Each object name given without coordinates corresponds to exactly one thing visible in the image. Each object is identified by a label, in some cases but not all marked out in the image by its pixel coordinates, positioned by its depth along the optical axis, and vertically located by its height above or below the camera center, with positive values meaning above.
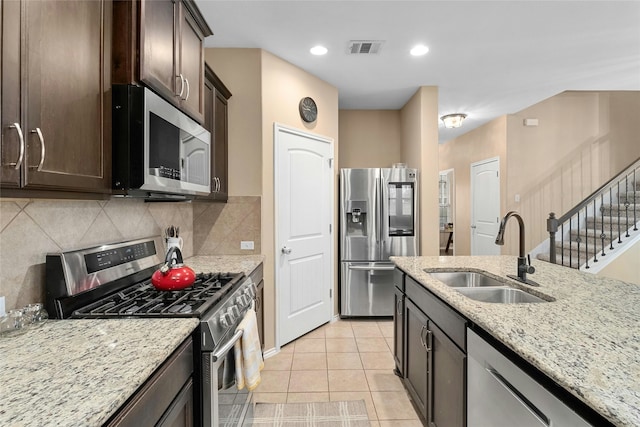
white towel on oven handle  1.55 -0.71
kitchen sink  1.72 -0.44
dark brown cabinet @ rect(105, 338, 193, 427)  0.82 -0.54
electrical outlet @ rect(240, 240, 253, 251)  2.89 -0.28
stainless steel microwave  1.30 +0.29
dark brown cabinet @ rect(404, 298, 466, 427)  1.42 -0.82
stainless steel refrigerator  3.86 -0.24
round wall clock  3.36 +1.06
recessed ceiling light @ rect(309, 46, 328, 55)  2.93 +1.45
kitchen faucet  1.77 -0.26
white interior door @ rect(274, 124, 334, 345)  3.08 -0.19
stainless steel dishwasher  0.85 -0.56
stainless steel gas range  1.28 -0.39
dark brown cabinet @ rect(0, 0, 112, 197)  0.86 +0.36
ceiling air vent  2.83 +1.45
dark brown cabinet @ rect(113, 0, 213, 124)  1.32 +0.76
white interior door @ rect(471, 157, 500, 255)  5.33 +0.09
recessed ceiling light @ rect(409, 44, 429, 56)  2.94 +1.46
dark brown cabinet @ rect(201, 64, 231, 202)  2.41 +0.66
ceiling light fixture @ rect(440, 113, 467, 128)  4.86 +1.36
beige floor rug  2.02 -1.29
